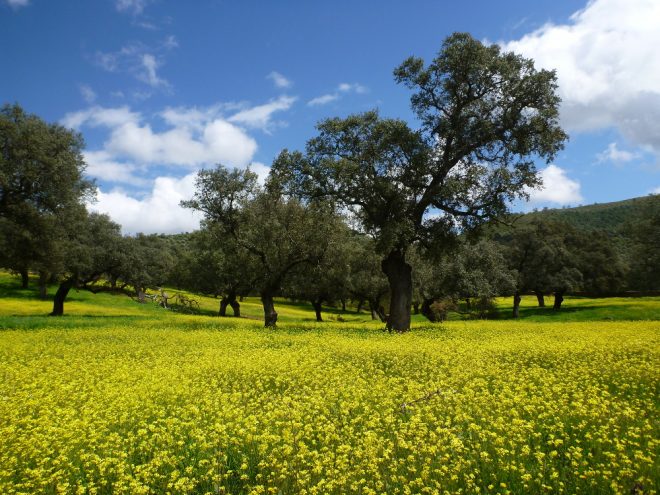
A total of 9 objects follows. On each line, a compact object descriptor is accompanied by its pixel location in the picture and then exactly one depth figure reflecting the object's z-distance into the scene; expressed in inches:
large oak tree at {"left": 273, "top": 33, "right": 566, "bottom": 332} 1071.6
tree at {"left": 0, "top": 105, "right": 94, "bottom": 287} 1082.1
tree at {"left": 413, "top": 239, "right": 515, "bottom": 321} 2177.7
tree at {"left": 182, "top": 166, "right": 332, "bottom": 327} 1210.6
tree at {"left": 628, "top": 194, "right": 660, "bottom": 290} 1969.9
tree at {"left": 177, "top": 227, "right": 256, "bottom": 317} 2235.5
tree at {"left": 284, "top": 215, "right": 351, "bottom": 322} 1216.8
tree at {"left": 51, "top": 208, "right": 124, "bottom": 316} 1785.2
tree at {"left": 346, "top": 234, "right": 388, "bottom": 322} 2099.4
